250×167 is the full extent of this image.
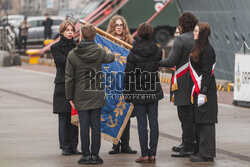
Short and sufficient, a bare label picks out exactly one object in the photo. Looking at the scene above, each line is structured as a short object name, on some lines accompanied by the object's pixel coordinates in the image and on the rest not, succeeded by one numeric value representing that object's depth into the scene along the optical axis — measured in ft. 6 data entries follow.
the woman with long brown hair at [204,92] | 60.59
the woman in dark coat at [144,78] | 60.08
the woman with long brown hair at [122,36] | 65.77
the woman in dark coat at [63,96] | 63.72
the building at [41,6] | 511.15
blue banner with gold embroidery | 64.54
